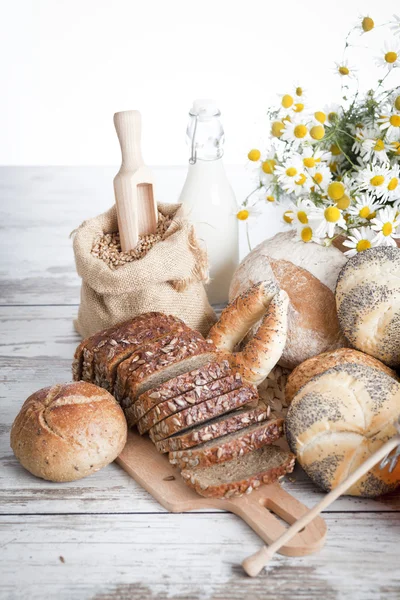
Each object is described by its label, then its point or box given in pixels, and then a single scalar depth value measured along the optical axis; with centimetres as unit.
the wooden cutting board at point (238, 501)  136
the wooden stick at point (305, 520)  124
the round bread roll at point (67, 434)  150
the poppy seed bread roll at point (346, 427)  143
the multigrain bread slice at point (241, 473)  145
